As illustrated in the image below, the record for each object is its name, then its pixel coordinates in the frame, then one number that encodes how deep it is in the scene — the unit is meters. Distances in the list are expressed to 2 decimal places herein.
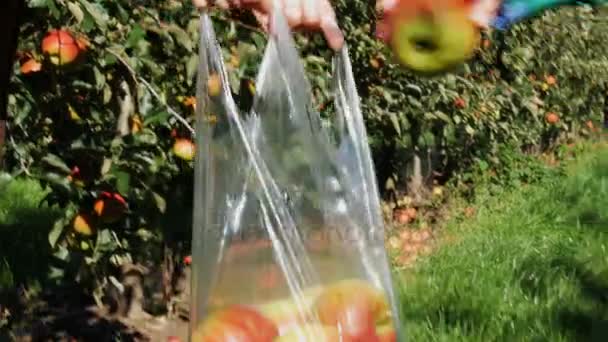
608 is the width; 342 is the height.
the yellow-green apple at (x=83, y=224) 2.25
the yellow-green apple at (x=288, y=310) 1.17
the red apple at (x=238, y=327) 1.13
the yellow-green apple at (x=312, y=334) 1.15
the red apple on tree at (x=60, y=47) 1.95
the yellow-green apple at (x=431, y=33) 0.96
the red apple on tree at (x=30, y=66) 2.12
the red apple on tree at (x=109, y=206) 2.19
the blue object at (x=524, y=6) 0.94
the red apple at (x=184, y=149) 2.26
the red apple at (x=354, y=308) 1.18
